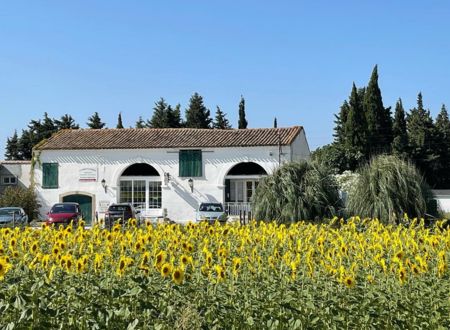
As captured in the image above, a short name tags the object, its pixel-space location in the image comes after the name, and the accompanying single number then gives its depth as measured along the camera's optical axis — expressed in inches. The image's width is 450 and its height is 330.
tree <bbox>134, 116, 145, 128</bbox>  2498.3
